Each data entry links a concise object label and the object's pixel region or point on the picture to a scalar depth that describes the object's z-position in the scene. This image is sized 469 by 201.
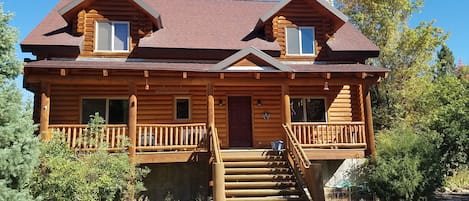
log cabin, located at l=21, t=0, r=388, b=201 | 12.27
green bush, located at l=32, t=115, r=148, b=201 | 9.25
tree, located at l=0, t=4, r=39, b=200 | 7.33
